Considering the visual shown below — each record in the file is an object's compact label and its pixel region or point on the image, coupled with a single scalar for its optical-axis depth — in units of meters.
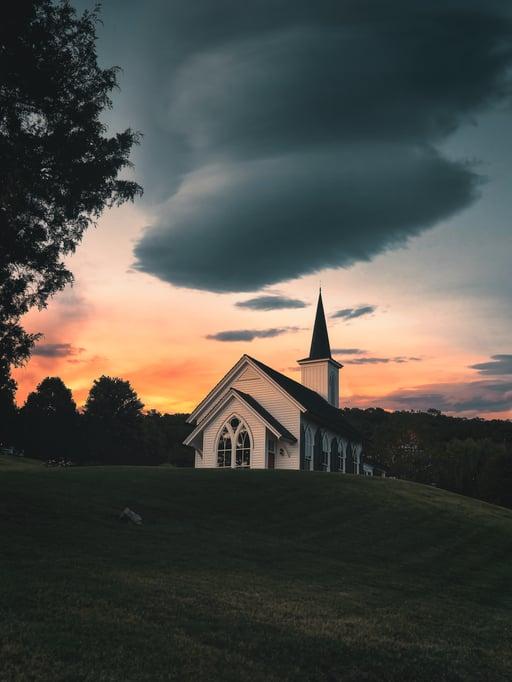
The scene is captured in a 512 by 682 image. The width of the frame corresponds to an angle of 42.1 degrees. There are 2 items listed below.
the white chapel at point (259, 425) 46.00
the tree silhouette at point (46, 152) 21.89
